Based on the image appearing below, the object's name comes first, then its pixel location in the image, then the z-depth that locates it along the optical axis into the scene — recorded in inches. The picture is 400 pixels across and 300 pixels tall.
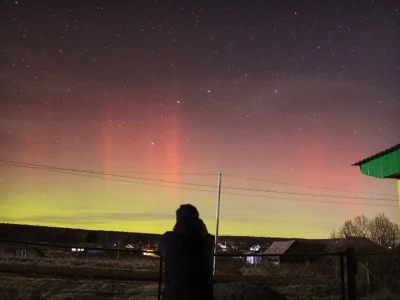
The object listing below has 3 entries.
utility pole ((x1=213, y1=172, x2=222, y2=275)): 1418.8
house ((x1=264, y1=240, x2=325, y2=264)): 2066.8
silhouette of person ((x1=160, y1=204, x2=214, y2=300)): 160.4
